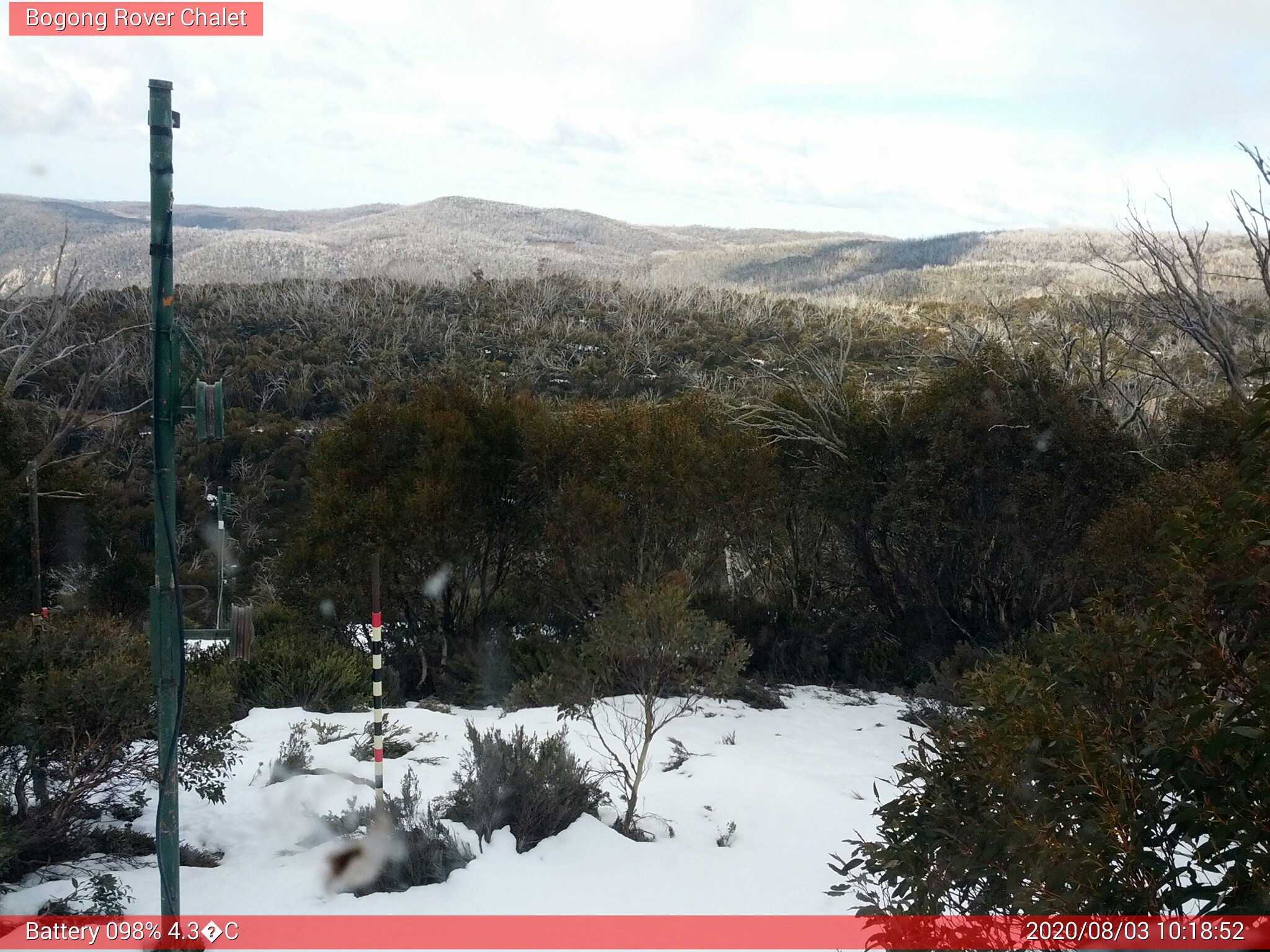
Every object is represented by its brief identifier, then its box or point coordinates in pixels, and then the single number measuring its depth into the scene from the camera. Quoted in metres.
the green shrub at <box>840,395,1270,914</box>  2.07
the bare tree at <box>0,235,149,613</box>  9.22
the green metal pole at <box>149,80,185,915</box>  3.56
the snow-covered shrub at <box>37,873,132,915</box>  4.27
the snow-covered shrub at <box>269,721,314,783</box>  6.07
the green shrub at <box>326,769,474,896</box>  4.79
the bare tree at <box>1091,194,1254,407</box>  10.38
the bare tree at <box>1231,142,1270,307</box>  9.29
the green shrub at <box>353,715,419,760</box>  6.68
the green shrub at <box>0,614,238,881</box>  4.62
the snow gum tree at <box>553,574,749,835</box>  6.22
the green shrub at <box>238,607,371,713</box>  8.77
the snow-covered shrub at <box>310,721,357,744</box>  7.09
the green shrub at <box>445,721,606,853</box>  5.31
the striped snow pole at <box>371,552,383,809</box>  5.38
